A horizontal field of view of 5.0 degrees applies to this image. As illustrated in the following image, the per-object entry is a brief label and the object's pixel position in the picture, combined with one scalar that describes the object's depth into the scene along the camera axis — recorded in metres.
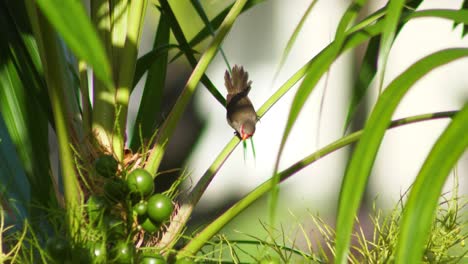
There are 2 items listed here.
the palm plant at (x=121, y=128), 6.21
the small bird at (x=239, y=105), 7.49
